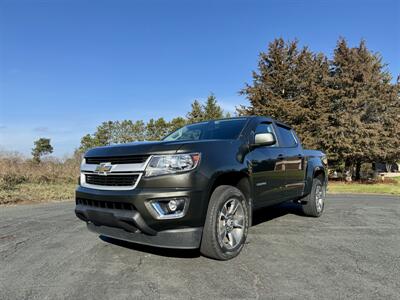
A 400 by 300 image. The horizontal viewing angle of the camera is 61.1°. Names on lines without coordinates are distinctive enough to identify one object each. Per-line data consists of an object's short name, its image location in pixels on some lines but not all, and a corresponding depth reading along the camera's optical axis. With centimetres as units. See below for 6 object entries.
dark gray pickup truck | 365
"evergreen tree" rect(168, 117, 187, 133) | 5082
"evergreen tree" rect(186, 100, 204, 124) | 4075
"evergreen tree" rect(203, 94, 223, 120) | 4066
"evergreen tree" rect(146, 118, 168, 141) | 5365
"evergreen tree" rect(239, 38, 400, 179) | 2456
